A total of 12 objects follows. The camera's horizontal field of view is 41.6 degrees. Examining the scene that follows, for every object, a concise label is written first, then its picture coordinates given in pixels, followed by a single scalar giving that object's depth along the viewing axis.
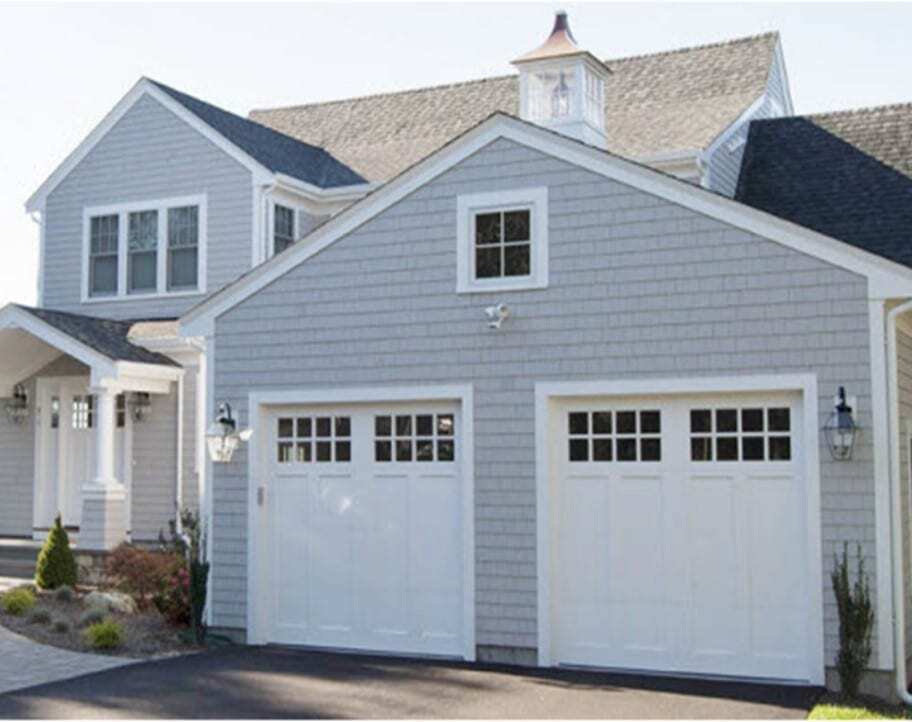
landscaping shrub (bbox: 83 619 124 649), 11.05
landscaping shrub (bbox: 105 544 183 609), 12.80
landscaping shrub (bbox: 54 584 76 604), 13.31
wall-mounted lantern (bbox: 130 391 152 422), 16.98
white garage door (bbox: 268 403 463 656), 11.09
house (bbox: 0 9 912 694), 9.61
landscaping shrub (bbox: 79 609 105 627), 11.87
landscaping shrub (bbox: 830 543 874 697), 9.06
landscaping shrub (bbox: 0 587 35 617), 12.45
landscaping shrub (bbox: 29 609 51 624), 12.08
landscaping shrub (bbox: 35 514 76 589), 13.76
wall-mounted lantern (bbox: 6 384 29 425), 17.88
